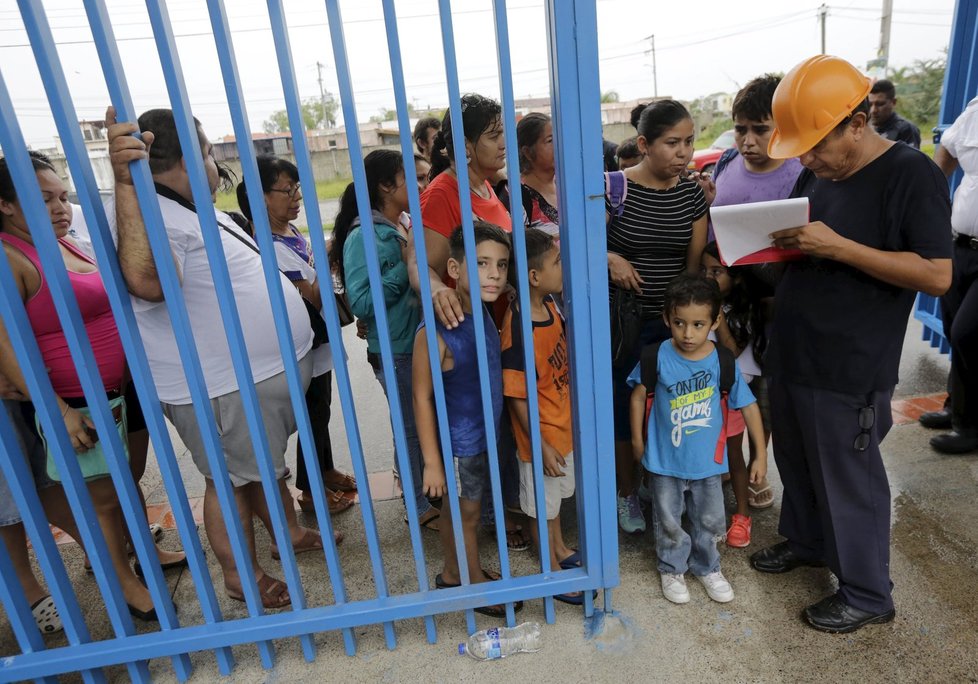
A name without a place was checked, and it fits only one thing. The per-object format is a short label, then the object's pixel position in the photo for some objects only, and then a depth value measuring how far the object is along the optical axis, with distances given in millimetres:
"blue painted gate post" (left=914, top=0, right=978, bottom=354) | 3508
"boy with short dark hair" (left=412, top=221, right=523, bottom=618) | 1945
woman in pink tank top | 1938
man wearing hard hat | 1719
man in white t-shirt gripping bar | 1698
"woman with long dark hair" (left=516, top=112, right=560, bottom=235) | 2537
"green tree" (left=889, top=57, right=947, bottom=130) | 23828
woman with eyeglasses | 2695
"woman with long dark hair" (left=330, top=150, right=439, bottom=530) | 2354
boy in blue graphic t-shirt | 2074
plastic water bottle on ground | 2012
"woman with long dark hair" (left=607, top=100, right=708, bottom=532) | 2320
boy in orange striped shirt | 2033
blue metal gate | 1566
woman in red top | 2213
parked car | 11273
